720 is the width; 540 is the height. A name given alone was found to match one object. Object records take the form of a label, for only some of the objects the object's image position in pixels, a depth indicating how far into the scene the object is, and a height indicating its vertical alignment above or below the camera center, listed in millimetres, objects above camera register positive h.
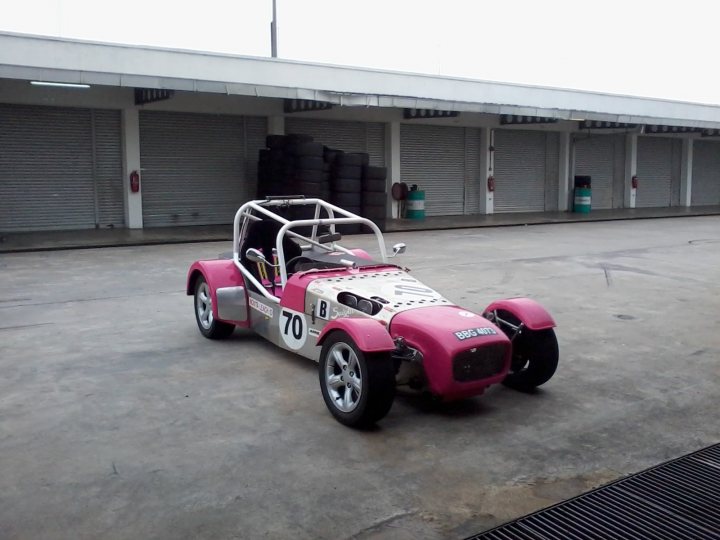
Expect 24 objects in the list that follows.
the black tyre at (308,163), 17328 +651
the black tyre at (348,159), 18281 +771
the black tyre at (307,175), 17297 +353
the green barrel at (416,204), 22281 -486
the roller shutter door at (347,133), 20781 +1678
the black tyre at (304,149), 17453 +996
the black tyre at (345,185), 18203 +113
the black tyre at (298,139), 17578 +1256
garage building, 16391 +1704
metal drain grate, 3297 -1573
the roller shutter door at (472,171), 24750 +605
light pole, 33938 +7419
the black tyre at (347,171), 18234 +466
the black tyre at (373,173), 18609 +420
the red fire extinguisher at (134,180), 17625 +269
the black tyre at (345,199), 18188 -246
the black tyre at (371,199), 18594 -252
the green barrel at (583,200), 26073 -449
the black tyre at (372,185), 18578 +108
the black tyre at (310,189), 17297 +17
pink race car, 4496 -945
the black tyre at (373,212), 18656 -593
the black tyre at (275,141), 18062 +1235
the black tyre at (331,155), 18375 +881
